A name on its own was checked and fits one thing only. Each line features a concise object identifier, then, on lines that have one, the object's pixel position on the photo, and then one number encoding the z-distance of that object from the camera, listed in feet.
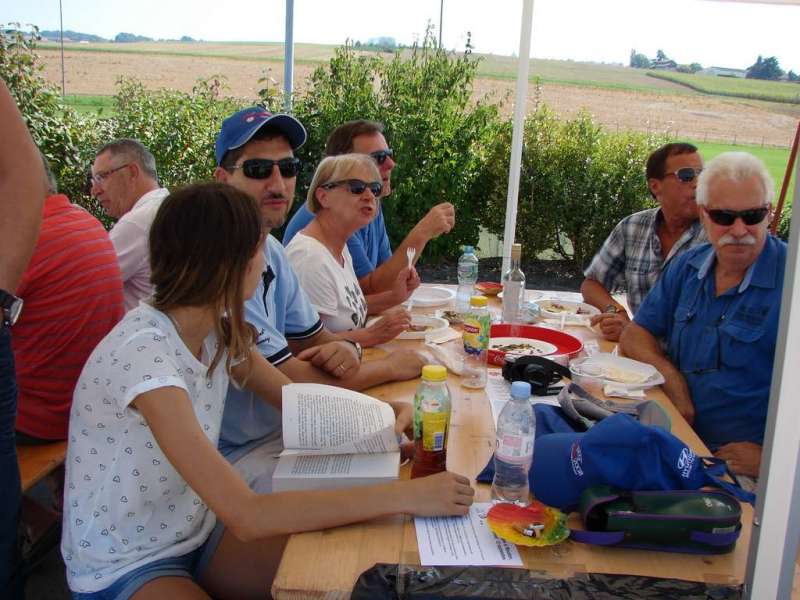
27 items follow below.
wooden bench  7.20
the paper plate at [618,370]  7.73
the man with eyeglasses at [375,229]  11.58
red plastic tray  9.05
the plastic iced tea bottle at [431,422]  5.04
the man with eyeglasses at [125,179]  12.96
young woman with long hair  4.70
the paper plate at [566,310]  10.75
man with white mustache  8.14
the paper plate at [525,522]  4.41
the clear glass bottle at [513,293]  9.93
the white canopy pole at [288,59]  21.77
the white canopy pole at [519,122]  13.73
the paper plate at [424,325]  9.46
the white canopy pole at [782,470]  3.55
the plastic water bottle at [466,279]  11.05
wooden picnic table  4.10
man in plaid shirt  11.78
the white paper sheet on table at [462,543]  4.26
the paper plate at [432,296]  11.27
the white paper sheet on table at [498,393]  6.98
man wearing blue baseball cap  7.11
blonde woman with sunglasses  9.40
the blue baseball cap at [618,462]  4.62
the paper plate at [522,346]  8.62
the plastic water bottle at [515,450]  4.89
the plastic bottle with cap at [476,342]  7.36
